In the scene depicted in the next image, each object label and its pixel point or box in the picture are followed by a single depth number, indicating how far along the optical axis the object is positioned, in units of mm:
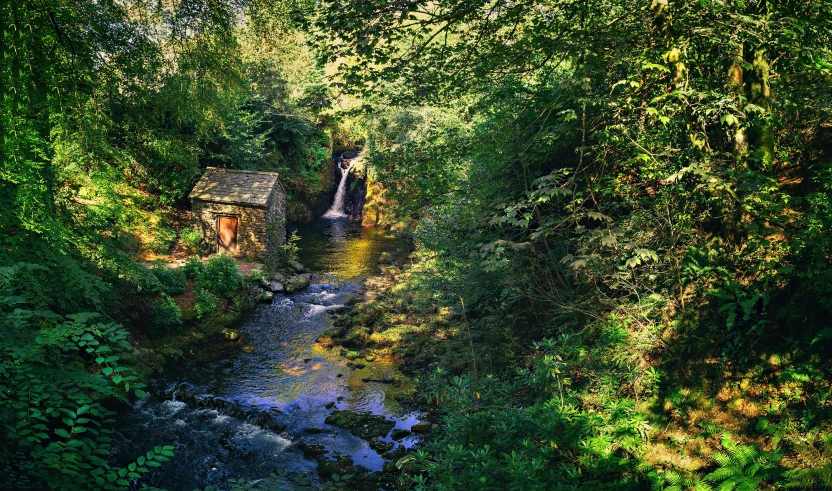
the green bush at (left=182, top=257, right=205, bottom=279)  14758
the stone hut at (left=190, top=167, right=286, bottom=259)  18562
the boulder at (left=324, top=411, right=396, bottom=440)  9210
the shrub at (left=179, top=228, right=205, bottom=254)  17641
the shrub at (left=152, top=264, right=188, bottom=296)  13461
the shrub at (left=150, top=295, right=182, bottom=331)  12312
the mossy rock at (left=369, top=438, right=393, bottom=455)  8612
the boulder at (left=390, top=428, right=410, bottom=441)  8992
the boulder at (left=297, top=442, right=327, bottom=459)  8569
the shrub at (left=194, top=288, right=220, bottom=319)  13438
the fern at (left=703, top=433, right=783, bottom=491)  3771
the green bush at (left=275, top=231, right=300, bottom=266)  19675
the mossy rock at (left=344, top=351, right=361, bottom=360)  12552
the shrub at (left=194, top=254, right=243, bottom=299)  14734
